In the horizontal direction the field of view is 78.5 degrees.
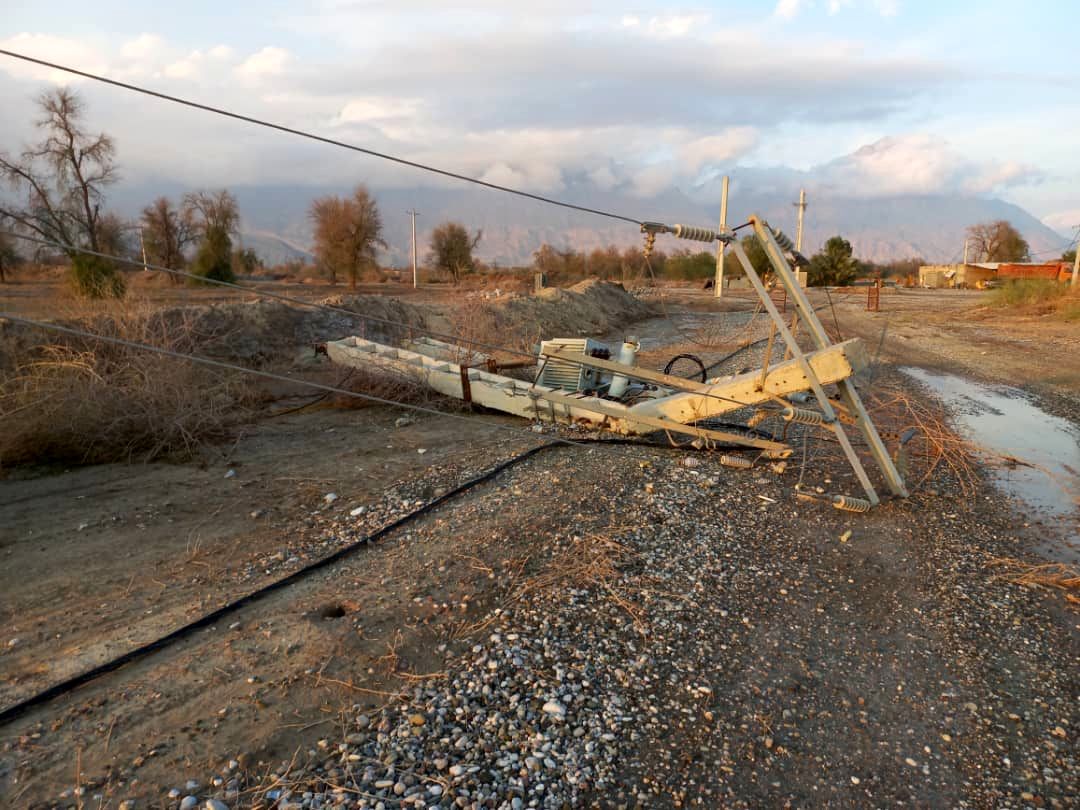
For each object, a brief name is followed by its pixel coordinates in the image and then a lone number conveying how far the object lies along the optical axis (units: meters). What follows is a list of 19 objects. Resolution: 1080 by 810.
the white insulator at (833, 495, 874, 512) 5.73
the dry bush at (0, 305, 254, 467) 7.28
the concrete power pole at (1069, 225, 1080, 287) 31.23
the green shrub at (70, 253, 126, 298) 13.89
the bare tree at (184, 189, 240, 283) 33.44
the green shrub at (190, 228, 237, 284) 33.33
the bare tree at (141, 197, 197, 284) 46.22
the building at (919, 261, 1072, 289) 62.31
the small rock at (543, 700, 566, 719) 3.28
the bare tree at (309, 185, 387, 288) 45.56
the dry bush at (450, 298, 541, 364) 13.32
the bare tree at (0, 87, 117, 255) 32.62
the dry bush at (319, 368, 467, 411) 9.59
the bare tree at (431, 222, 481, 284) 51.62
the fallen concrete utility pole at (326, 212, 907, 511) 5.57
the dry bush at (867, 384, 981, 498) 6.93
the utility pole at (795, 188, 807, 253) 43.91
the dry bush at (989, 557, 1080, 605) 4.80
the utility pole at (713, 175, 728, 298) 35.02
